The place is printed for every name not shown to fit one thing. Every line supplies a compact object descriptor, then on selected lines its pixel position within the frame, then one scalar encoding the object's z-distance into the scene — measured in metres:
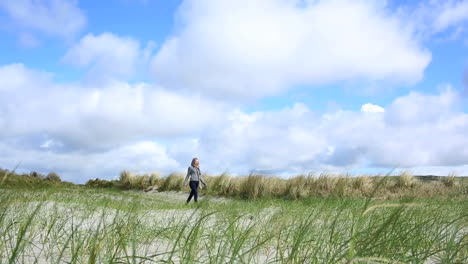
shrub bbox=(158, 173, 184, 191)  22.42
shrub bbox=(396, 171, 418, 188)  17.91
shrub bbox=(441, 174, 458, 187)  18.50
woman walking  14.59
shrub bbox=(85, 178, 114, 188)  25.40
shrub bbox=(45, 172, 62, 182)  25.61
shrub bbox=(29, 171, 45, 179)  24.86
